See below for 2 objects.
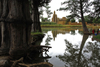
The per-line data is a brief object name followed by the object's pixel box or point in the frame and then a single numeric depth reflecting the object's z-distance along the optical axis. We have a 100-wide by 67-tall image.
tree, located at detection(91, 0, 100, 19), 14.36
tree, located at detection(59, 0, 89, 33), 19.52
